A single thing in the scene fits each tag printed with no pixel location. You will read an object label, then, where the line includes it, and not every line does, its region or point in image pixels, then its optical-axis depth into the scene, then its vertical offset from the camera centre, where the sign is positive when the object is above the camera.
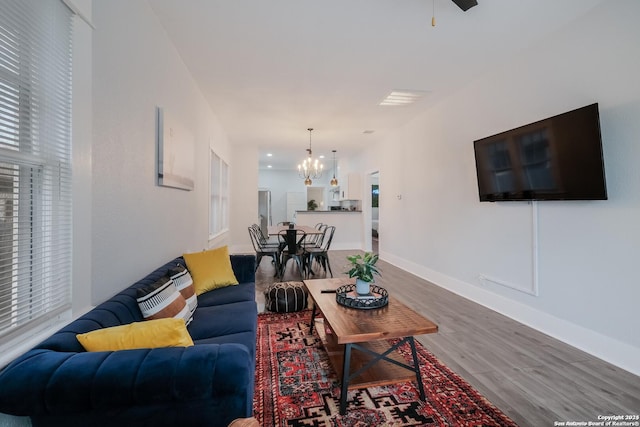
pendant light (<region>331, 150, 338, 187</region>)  8.43 +1.98
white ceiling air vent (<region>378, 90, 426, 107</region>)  3.97 +1.82
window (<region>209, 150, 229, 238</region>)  5.22 +0.55
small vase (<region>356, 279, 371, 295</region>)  2.15 -0.50
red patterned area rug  1.59 -1.11
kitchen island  7.98 -0.04
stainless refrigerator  11.20 +0.77
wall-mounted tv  2.23 +0.54
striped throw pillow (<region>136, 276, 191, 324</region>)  1.59 -0.46
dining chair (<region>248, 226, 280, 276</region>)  4.71 -0.49
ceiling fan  1.98 +1.52
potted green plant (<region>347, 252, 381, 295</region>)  2.11 -0.38
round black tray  2.02 -0.58
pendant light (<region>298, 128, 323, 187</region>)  6.64 +1.35
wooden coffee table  1.66 -0.68
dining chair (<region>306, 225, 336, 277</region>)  4.77 -0.55
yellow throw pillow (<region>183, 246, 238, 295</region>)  2.56 -0.44
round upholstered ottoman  3.15 -0.86
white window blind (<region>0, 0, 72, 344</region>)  1.09 +0.27
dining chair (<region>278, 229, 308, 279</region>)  4.65 -0.51
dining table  5.08 -0.16
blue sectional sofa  0.88 -0.52
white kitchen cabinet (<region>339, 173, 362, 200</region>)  8.10 +1.01
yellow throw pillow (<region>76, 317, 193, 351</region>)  1.10 -0.45
